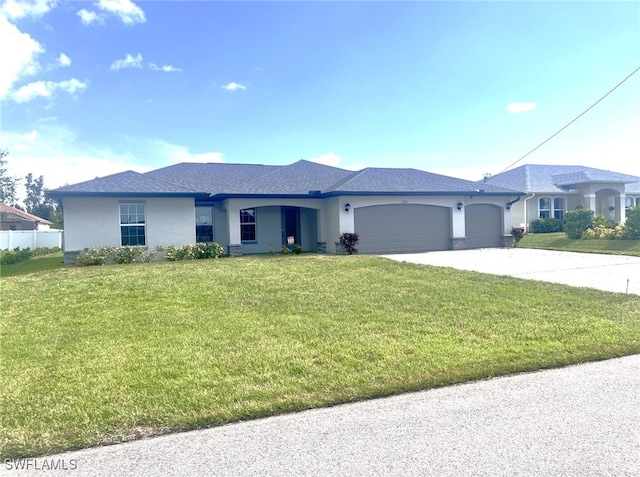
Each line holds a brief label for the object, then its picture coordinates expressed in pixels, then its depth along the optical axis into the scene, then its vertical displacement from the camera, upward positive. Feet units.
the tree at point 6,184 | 184.21 +29.72
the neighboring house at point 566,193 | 81.25 +7.19
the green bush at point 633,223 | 57.47 +0.26
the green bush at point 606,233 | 59.88 -1.22
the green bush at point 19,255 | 55.40 -2.61
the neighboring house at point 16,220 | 121.19 +6.17
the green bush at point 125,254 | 48.08 -2.17
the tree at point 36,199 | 202.11 +25.79
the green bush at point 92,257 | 46.47 -2.42
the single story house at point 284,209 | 49.70 +3.52
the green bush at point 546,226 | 80.28 +0.17
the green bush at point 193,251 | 50.78 -2.21
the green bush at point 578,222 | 64.95 +0.63
